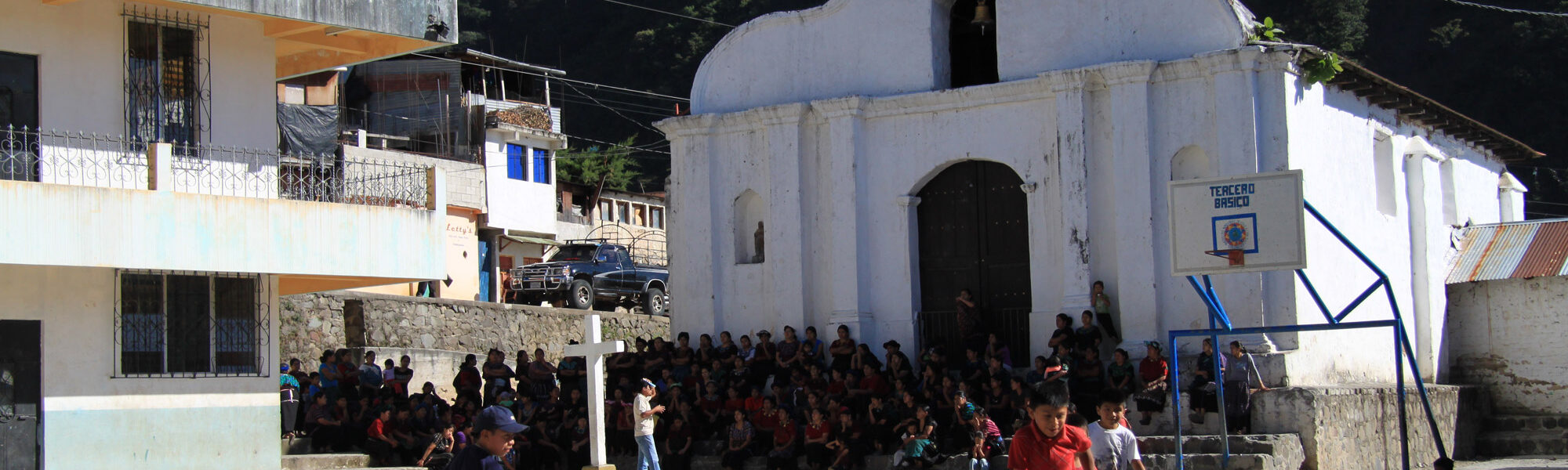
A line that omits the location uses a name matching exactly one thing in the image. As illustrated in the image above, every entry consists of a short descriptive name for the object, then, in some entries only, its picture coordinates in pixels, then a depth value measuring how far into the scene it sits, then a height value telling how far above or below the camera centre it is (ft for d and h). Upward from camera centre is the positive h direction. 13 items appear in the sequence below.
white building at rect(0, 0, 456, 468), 47.47 +3.07
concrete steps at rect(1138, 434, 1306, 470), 48.67 -5.17
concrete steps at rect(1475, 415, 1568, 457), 61.98 -6.20
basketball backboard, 46.03 +2.03
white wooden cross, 53.21 -2.38
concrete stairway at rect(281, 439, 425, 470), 56.03 -5.20
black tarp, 104.78 +13.17
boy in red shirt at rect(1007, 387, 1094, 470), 26.94 -2.50
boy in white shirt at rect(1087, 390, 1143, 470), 29.86 -2.79
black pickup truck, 101.35 +2.10
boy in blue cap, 23.50 -1.92
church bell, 63.36 +11.66
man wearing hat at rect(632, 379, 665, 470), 54.39 -4.30
